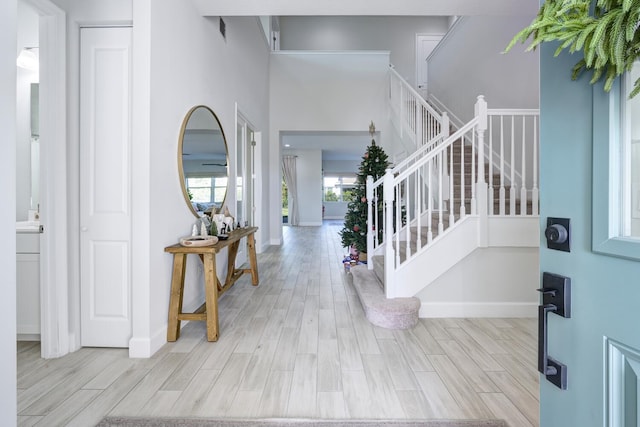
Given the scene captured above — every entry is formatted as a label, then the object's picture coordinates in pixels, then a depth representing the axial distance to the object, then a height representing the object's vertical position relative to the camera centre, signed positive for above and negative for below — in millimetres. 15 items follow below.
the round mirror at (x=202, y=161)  2898 +462
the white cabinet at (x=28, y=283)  2408 -537
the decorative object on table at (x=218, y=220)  3102 -102
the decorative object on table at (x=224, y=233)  3025 -221
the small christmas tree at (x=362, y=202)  4762 +113
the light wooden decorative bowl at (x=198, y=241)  2553 -241
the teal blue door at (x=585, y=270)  684 -135
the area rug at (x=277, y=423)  1591 -1013
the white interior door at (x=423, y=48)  9023 +4374
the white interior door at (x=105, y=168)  2385 +291
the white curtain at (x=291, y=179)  12641 +1133
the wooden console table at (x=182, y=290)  2494 -608
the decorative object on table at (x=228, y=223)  3301 -139
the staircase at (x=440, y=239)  2862 -250
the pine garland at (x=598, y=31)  603 +339
